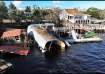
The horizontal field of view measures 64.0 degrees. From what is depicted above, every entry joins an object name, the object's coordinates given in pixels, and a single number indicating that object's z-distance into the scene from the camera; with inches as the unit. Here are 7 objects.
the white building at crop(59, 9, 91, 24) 1369.2
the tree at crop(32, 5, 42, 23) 1432.5
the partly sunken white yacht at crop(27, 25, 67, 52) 795.7
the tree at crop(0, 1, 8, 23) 1421.3
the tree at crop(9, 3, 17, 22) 1445.9
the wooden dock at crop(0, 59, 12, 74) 560.5
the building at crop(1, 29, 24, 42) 897.8
